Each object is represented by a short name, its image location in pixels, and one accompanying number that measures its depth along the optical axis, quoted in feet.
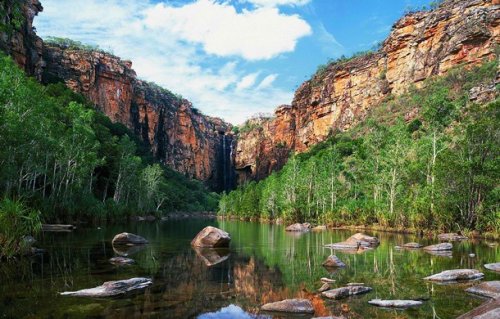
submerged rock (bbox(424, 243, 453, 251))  72.59
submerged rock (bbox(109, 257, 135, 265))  52.50
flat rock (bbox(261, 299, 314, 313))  31.04
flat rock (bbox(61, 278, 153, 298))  33.81
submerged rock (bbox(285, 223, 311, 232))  148.56
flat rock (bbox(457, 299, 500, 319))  20.80
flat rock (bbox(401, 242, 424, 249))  78.43
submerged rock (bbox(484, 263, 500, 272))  48.92
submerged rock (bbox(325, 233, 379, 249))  79.51
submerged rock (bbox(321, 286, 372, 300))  35.55
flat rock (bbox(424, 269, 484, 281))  43.37
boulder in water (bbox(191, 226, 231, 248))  76.74
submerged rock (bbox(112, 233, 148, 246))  77.71
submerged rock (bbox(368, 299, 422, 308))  32.32
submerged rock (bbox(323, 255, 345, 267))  53.67
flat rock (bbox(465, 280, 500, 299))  35.08
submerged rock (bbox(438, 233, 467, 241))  94.94
